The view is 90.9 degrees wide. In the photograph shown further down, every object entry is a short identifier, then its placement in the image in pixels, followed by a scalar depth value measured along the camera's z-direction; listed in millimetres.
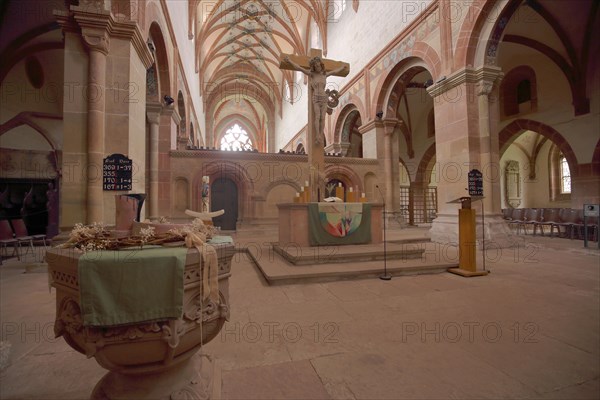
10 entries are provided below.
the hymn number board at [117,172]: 5109
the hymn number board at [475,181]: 6874
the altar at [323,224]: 5609
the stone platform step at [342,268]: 4203
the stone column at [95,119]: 4996
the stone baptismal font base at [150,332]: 1371
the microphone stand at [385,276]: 4316
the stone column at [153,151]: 8914
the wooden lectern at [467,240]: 4473
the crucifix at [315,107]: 6562
